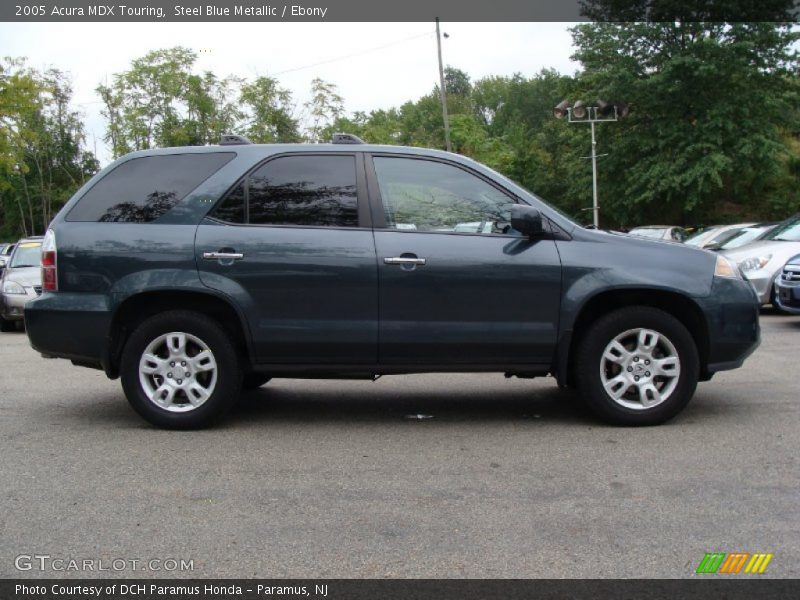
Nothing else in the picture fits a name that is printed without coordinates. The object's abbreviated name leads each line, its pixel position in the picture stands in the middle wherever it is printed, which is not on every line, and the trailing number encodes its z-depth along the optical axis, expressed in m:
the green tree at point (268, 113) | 33.25
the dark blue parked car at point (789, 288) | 10.29
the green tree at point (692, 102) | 32.75
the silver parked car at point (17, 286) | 13.94
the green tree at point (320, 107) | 34.12
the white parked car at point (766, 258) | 12.21
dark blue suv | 5.61
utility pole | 34.89
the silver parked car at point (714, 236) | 16.23
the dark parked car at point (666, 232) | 22.16
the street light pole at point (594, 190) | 37.69
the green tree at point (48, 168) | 48.97
